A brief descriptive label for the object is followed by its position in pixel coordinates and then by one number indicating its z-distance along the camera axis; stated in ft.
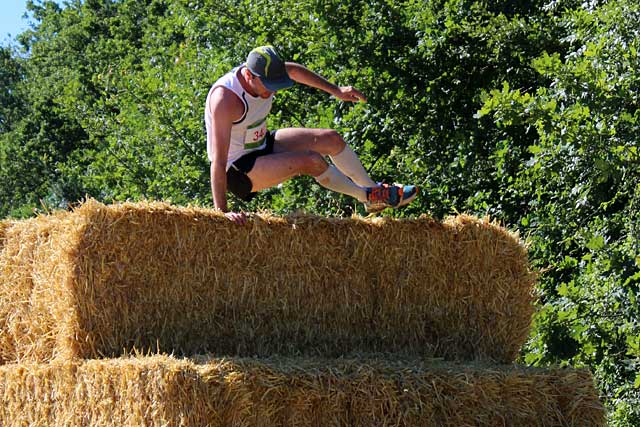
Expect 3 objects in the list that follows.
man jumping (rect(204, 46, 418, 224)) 39.75
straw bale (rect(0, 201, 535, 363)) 36.58
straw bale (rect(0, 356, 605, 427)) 33.09
